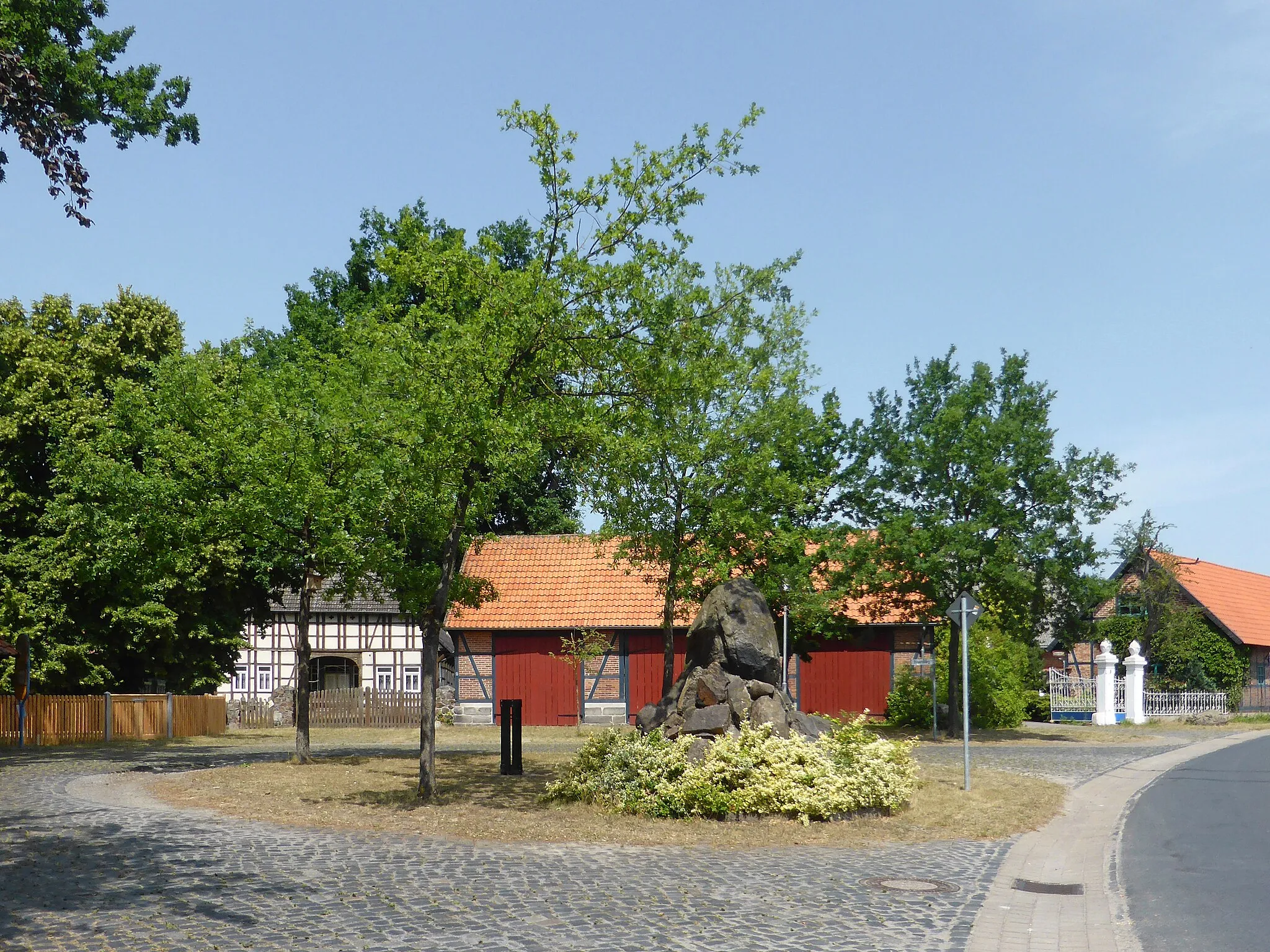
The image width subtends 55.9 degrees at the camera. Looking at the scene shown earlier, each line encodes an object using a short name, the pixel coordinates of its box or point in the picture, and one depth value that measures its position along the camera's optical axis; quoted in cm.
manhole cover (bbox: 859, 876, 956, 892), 1009
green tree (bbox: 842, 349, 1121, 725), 2827
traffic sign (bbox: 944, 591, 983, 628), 1748
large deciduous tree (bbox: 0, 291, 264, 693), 2662
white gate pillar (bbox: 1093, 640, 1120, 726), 3791
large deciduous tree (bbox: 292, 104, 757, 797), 1445
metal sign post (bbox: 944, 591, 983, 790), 1719
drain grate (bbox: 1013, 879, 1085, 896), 1021
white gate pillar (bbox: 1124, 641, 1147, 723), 3875
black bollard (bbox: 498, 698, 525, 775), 1973
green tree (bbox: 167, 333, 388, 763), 2047
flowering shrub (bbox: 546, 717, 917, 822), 1383
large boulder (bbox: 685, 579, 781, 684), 1623
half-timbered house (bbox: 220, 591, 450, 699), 4194
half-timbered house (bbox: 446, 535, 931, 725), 3619
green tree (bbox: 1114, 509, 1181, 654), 4322
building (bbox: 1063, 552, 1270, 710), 4397
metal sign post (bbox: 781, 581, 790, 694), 2904
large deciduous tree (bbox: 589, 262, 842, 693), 2164
